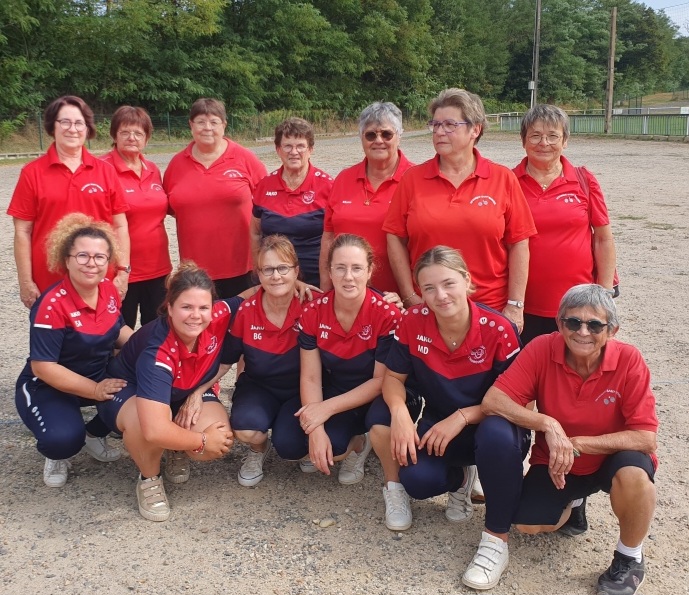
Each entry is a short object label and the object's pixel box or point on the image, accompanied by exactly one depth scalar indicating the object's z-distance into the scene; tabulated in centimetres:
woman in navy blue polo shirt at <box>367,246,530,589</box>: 351
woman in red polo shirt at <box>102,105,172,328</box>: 502
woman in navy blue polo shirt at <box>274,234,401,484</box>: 396
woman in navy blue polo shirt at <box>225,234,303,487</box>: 417
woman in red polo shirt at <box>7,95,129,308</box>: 464
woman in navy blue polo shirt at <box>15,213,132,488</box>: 411
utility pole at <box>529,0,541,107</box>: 4610
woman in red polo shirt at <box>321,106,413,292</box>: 439
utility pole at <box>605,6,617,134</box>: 3531
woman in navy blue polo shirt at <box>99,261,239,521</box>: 385
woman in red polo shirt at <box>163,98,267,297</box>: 513
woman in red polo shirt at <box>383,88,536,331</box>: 397
